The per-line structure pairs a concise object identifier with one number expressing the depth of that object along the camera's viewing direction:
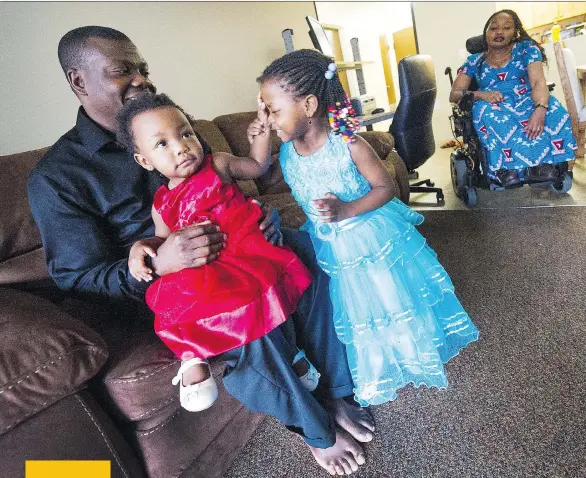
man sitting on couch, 0.95
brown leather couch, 0.79
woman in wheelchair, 2.37
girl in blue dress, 1.06
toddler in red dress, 0.89
